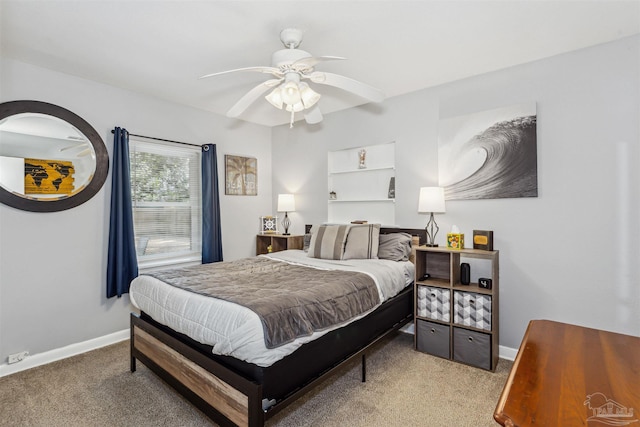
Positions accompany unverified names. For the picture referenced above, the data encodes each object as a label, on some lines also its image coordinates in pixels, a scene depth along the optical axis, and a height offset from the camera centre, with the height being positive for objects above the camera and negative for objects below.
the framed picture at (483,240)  2.74 -0.32
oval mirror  2.61 +0.44
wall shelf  3.71 +0.26
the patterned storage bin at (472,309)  2.58 -0.88
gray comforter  1.75 -0.57
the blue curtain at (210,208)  3.88 -0.03
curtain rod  3.34 +0.76
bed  1.63 -0.92
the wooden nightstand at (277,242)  4.23 -0.51
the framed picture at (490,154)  2.72 +0.45
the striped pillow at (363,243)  3.23 -0.40
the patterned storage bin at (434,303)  2.79 -0.89
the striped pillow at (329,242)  3.30 -0.40
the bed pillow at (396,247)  3.20 -0.44
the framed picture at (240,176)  4.25 +0.42
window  3.50 +0.05
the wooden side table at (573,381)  0.78 -0.52
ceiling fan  2.04 +0.86
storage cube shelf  2.59 -0.90
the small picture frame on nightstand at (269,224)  4.57 -0.27
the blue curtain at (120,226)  3.12 -0.19
